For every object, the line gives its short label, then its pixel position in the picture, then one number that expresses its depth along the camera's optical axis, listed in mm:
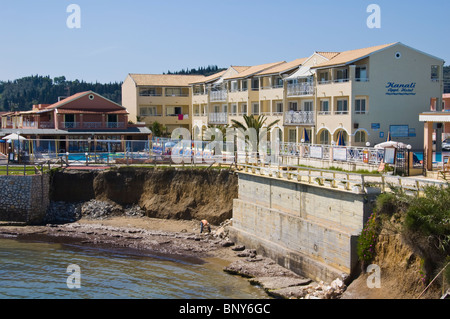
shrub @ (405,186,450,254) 18750
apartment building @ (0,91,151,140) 58772
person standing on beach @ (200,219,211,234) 34562
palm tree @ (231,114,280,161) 45938
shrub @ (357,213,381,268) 21484
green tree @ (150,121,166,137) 68125
